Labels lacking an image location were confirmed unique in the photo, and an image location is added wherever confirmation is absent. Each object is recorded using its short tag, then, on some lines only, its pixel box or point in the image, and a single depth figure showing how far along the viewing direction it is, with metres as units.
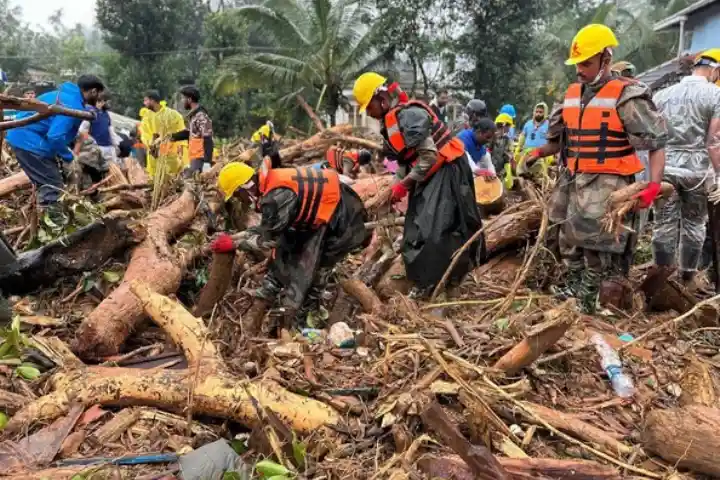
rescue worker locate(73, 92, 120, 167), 6.52
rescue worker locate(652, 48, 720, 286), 4.40
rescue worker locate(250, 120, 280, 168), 4.51
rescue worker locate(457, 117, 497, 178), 5.82
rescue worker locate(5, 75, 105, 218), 5.02
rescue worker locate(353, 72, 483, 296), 3.92
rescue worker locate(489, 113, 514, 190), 7.97
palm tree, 15.52
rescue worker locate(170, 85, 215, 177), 6.70
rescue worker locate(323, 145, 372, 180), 6.62
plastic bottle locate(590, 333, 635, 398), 2.95
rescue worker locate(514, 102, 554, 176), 8.10
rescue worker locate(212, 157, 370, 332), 3.96
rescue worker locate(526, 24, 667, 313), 3.52
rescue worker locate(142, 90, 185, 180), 5.91
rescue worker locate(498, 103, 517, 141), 9.23
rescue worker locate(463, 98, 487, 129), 7.36
